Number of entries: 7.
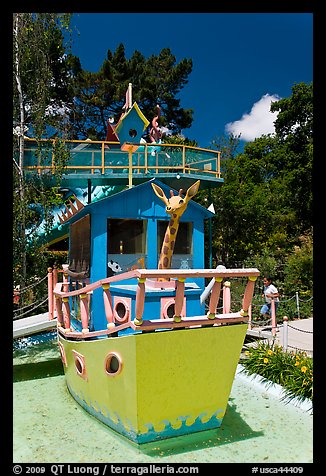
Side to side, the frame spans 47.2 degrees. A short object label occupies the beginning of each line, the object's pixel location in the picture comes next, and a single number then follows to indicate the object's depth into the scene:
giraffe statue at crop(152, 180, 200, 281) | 5.86
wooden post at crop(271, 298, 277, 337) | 9.11
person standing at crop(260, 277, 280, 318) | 10.54
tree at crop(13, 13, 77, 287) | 8.98
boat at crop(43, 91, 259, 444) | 4.26
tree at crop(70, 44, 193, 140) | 22.52
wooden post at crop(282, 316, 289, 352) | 7.88
